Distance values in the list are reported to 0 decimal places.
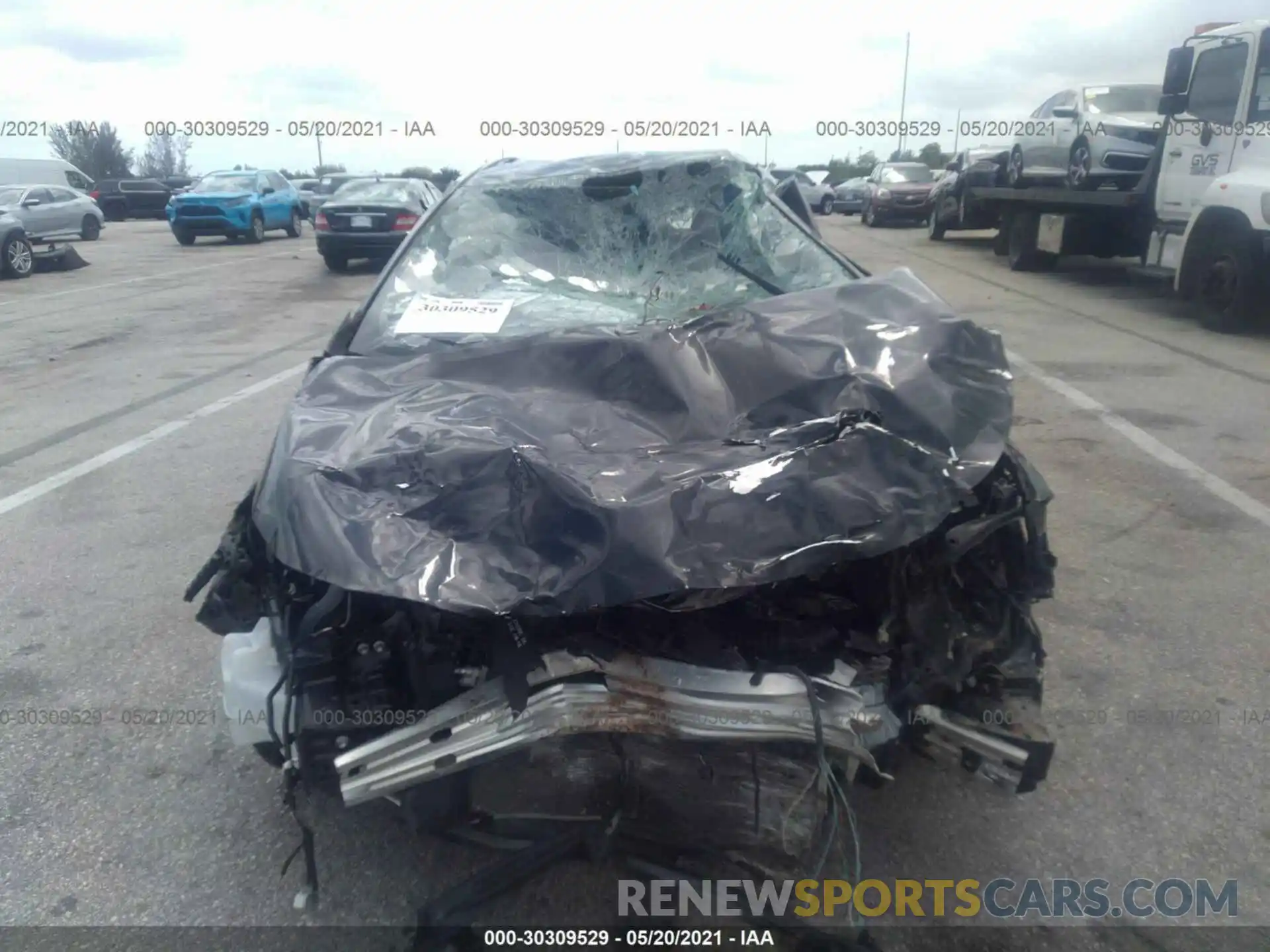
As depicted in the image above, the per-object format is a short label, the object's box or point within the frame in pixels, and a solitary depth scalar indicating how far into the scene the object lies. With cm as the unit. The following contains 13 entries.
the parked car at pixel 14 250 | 1703
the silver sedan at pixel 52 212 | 2072
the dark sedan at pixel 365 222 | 1638
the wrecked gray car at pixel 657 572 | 217
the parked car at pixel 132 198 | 3669
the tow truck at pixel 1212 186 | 988
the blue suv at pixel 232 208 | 2327
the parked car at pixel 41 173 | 2638
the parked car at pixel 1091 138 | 1288
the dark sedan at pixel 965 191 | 1778
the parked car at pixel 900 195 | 2586
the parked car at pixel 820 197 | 3309
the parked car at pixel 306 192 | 3112
